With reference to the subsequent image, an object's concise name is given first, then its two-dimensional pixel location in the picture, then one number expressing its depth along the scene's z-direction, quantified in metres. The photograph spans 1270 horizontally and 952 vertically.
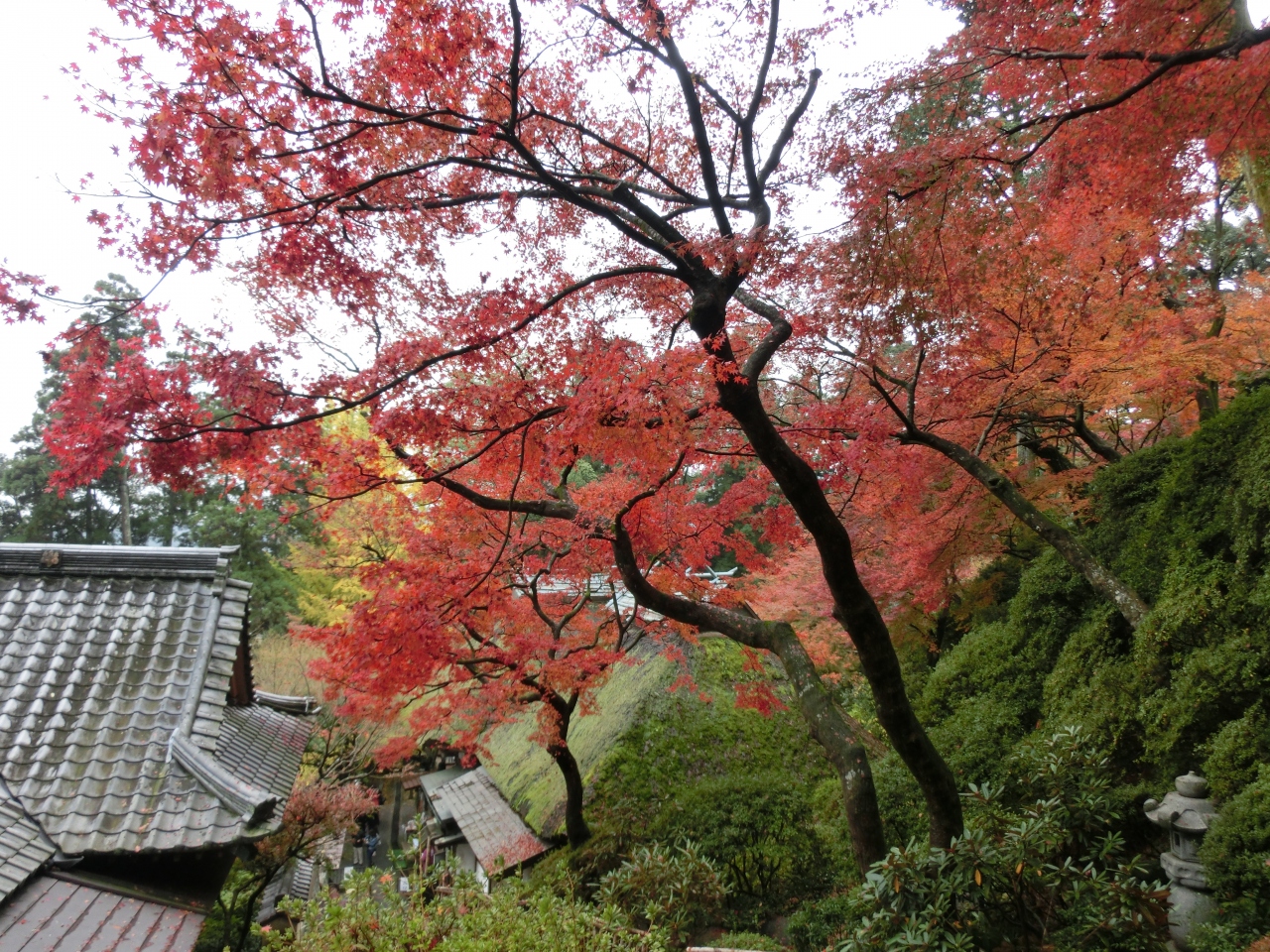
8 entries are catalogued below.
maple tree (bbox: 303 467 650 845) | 7.57
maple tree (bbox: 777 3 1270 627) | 5.24
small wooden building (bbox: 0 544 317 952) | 3.82
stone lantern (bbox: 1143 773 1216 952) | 3.99
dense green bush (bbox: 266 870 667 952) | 4.24
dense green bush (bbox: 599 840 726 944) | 6.71
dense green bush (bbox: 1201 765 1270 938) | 3.64
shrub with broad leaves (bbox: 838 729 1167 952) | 3.80
